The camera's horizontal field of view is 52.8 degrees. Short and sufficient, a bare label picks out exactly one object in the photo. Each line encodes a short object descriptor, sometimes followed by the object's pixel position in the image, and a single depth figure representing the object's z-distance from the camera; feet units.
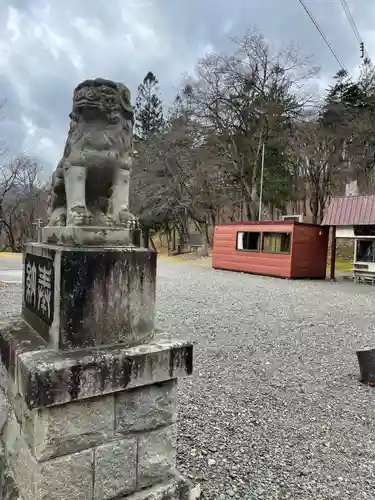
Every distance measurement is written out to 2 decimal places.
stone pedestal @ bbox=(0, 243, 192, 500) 5.04
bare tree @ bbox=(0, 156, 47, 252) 83.55
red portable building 44.02
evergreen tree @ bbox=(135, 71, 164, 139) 109.52
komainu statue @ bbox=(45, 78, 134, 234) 6.13
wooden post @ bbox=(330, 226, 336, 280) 43.09
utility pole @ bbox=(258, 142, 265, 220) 67.41
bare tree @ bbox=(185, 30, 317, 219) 72.04
